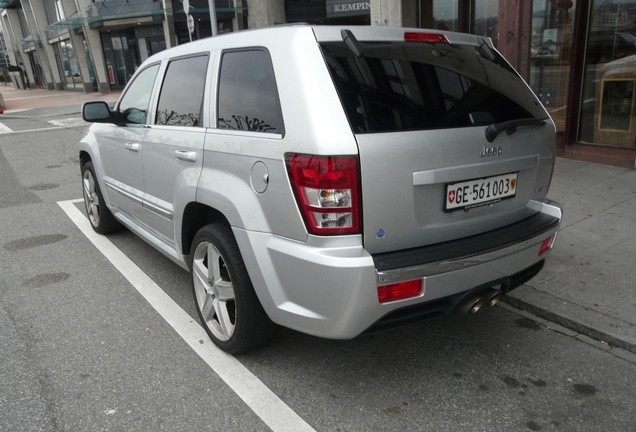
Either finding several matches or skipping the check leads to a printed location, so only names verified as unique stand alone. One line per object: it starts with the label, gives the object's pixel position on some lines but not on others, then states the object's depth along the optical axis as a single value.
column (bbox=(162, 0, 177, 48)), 25.47
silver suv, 2.46
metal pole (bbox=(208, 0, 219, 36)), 13.70
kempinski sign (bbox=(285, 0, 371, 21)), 22.58
